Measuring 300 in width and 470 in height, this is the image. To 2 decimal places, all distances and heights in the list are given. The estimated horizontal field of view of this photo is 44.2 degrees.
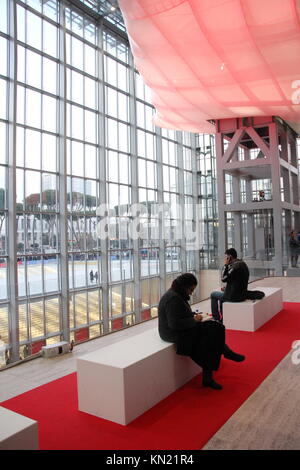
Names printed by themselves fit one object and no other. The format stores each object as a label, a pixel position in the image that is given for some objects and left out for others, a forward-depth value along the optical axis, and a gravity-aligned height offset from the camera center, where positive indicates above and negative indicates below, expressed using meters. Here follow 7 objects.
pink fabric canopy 10.68 +6.54
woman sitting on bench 4.21 -1.06
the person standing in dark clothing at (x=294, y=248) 17.28 -0.49
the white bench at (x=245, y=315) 6.72 -1.40
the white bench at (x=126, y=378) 3.58 -1.42
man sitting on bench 6.72 -0.74
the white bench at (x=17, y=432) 2.55 -1.32
